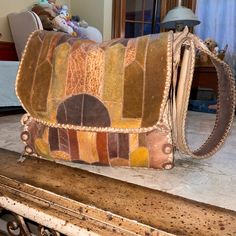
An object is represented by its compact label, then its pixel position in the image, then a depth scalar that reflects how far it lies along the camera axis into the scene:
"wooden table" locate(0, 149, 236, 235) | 0.31
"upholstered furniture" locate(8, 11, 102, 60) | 1.72
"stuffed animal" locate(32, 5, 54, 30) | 1.85
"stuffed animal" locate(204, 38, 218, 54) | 2.10
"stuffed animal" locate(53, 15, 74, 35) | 1.87
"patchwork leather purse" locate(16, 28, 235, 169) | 0.44
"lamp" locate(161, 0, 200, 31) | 2.21
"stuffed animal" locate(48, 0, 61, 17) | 1.99
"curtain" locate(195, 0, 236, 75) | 2.45
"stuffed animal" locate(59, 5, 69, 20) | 1.99
